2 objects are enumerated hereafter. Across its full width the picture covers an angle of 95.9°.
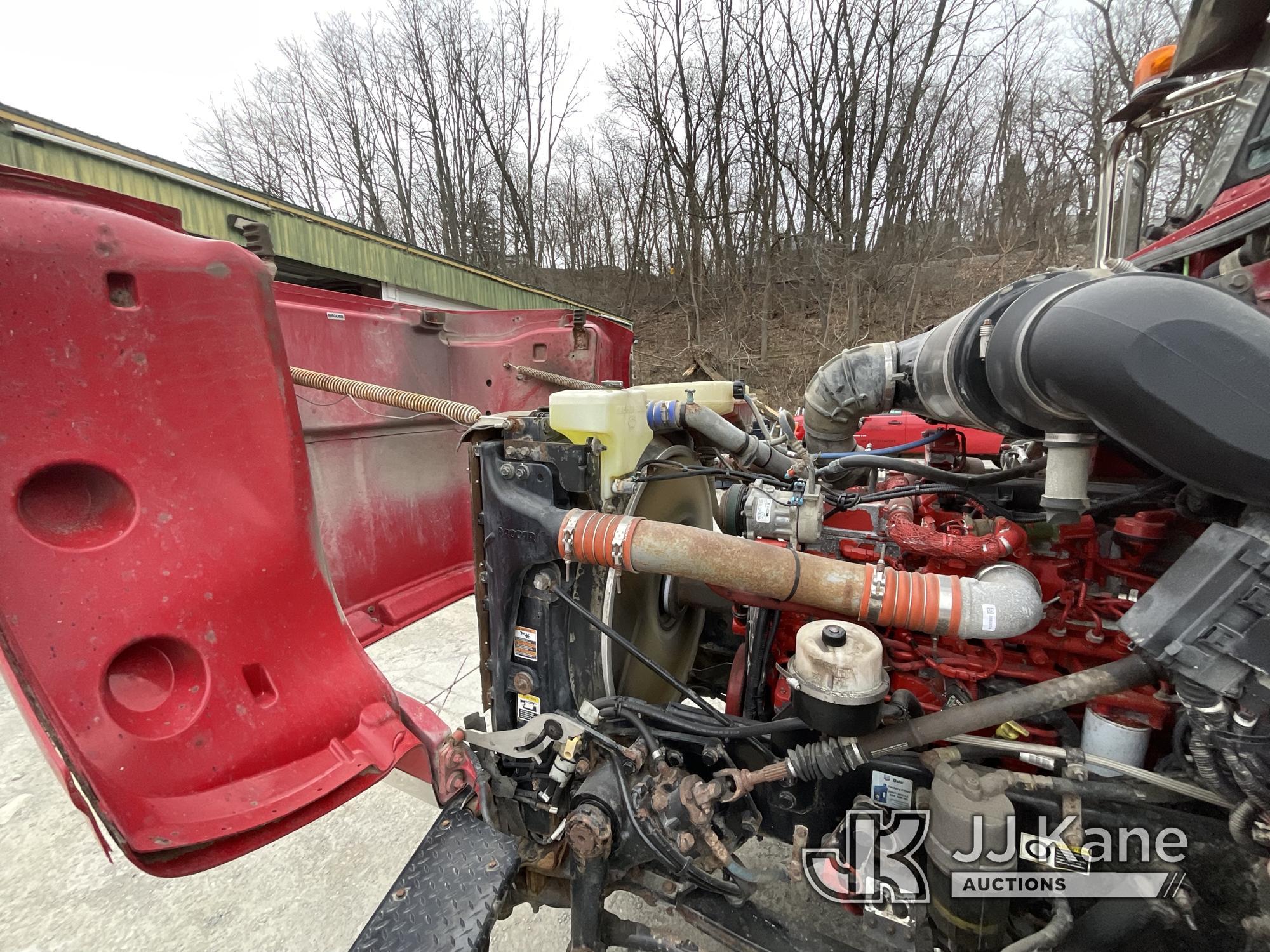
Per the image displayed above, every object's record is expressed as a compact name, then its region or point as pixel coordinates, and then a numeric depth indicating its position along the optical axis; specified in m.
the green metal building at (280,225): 5.14
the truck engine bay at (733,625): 0.99
